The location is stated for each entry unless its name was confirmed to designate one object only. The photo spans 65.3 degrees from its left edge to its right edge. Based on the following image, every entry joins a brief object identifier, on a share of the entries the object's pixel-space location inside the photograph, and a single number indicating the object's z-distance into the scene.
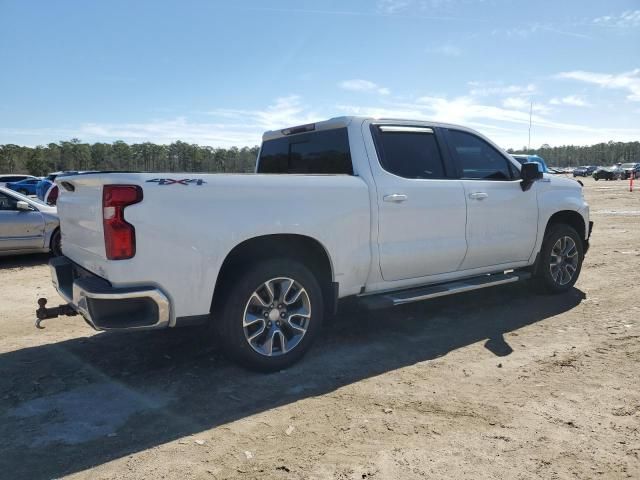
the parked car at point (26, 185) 23.96
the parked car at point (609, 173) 52.38
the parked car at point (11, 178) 23.52
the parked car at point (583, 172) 78.75
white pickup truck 3.31
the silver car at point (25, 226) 8.80
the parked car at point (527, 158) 17.20
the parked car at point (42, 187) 18.53
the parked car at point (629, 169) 55.81
